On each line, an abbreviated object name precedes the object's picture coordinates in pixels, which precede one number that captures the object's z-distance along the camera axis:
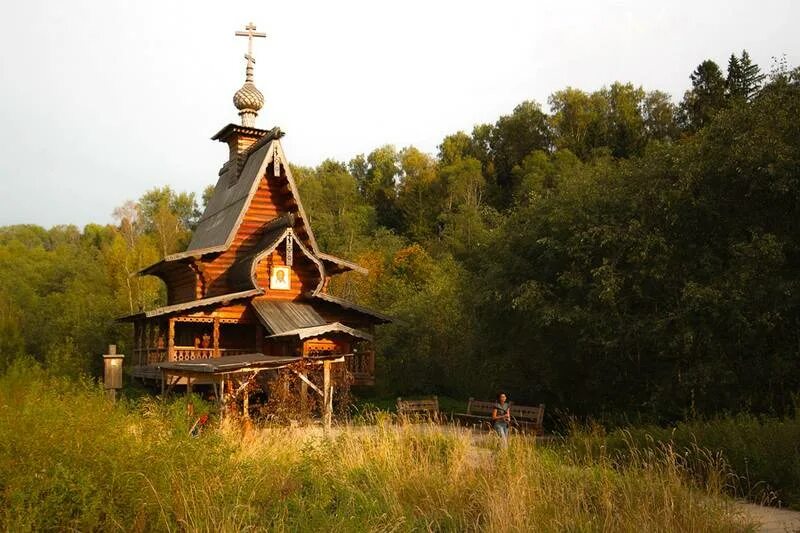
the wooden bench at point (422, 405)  17.21
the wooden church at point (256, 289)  22.20
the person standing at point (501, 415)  13.66
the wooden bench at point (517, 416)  17.09
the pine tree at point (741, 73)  41.44
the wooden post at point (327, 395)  13.67
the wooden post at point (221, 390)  13.20
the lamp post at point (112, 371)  16.86
